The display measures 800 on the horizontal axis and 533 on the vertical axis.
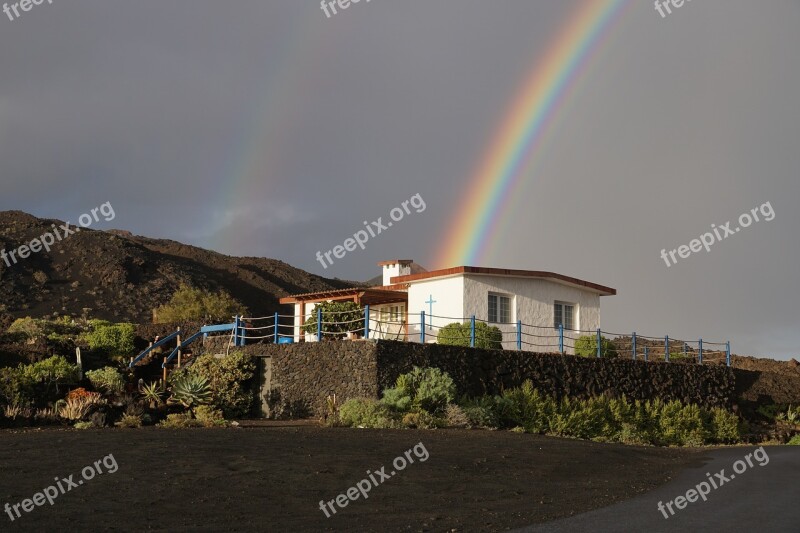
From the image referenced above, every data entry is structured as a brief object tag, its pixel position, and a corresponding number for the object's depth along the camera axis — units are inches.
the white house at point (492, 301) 1213.1
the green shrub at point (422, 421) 845.8
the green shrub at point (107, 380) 1099.9
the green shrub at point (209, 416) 848.9
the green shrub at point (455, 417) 887.7
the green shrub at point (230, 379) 1040.8
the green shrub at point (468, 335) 1099.3
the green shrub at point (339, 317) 1182.9
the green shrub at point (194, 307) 1827.0
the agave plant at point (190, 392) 990.4
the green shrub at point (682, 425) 1153.4
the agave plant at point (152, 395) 1009.3
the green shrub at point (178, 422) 845.2
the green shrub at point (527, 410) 983.6
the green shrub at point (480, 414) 910.4
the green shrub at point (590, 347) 1230.9
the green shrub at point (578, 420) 1002.7
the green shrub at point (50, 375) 1048.2
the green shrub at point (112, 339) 1378.0
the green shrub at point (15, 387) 939.3
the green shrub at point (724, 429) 1233.4
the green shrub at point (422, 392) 897.5
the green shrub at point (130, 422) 823.1
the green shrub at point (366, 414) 847.1
